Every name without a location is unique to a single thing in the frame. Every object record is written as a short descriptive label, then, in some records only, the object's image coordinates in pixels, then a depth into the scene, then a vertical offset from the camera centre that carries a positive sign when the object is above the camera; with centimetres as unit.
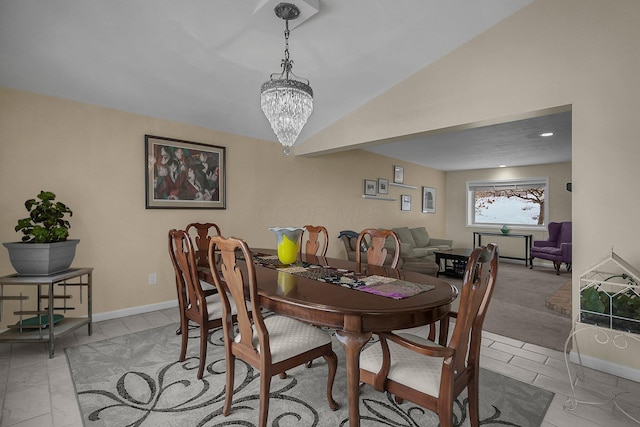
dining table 134 -40
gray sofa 507 -69
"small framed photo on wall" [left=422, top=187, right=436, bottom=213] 761 +33
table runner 163 -40
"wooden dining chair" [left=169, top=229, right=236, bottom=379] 209 -62
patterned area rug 169 -110
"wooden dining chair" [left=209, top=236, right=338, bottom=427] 147 -67
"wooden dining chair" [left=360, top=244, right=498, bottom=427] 123 -67
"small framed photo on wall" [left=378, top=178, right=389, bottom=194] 627 +54
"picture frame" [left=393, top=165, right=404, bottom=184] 665 +81
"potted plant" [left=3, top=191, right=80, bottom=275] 241 -26
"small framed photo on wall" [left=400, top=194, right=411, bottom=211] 690 +24
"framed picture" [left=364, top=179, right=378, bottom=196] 596 +49
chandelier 224 +80
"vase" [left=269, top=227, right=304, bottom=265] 234 -23
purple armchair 557 -60
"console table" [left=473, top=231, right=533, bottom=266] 670 -57
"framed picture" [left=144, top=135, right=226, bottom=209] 347 +43
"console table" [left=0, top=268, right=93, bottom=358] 235 -88
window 710 +27
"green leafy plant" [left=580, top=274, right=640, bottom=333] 186 -55
